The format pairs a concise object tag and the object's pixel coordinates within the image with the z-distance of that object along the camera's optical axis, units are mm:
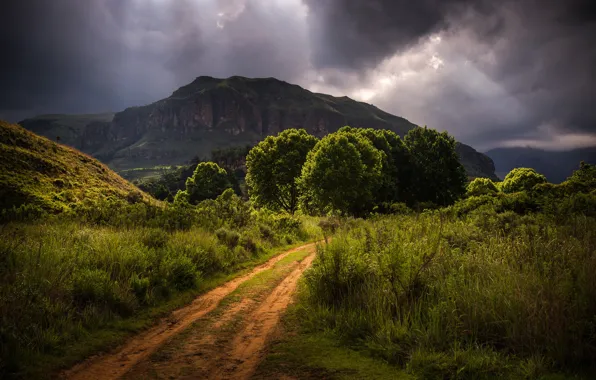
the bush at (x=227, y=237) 15214
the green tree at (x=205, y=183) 67412
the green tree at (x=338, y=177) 34656
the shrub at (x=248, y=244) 16062
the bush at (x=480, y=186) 49422
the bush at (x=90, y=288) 7293
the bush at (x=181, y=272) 9828
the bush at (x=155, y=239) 11594
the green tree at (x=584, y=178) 15922
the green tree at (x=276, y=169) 44344
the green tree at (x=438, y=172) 45188
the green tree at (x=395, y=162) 44344
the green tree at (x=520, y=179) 53725
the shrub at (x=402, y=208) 20831
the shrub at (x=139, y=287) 8414
